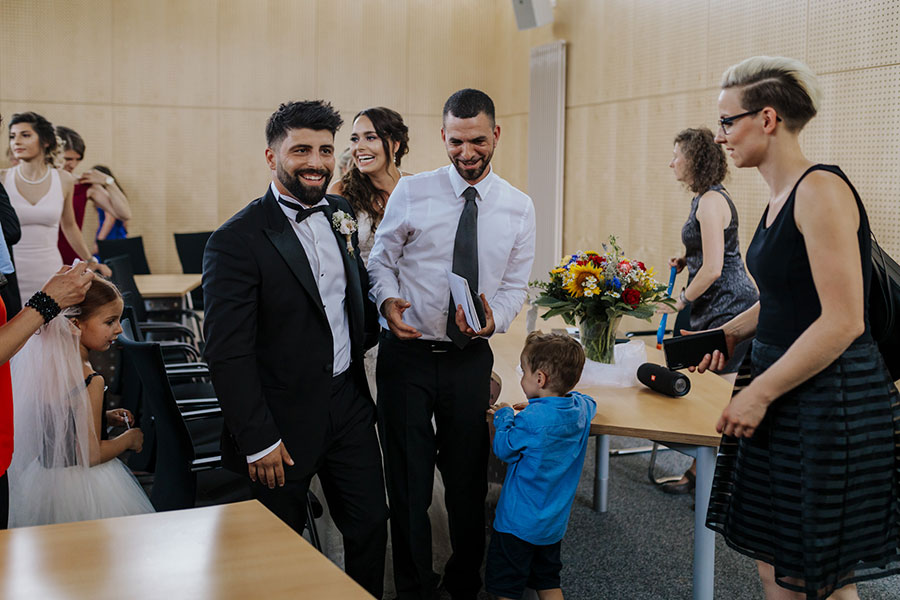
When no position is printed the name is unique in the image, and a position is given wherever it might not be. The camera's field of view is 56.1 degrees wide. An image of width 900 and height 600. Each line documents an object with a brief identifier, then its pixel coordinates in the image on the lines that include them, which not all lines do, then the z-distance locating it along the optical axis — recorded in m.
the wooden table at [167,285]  5.99
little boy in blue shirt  2.69
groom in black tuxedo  2.31
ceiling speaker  7.90
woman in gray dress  4.23
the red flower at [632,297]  3.19
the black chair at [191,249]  7.26
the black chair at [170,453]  2.76
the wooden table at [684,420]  2.74
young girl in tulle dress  2.54
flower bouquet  3.20
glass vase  3.30
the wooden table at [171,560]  1.60
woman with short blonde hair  1.91
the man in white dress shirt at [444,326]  2.78
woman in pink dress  5.03
